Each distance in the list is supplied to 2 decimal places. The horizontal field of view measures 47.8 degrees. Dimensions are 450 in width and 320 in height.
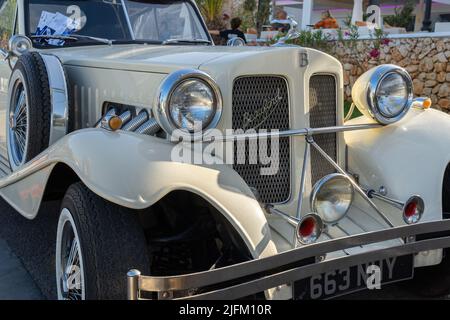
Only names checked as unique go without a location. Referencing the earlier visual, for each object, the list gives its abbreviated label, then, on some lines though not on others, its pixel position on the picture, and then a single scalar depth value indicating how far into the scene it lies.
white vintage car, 1.99
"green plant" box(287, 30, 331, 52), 9.71
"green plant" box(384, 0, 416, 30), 13.66
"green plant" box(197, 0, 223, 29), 15.84
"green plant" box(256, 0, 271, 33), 15.60
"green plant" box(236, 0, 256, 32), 16.33
